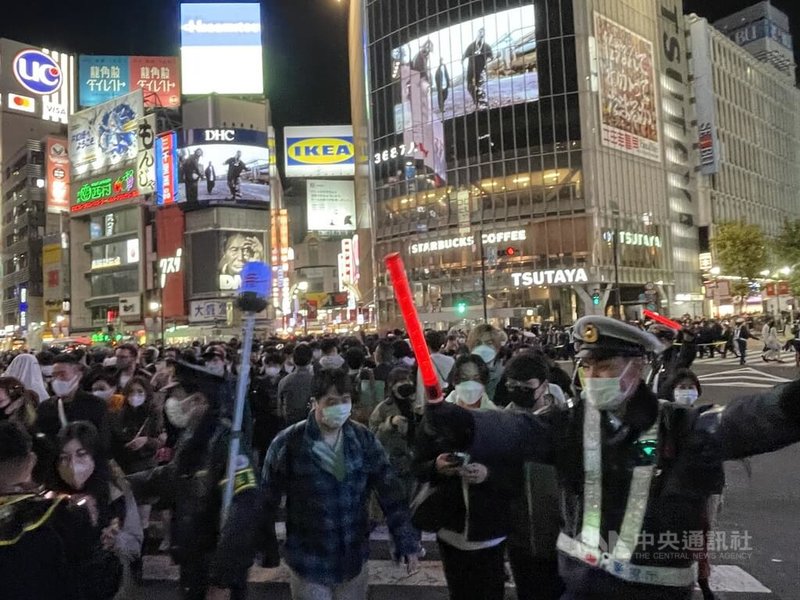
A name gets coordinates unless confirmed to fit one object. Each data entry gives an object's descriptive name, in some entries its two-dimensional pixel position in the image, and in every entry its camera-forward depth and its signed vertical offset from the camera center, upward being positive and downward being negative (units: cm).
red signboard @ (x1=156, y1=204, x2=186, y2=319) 5775 +657
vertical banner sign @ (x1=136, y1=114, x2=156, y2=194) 5872 +1547
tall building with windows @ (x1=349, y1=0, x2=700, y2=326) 5050 +1330
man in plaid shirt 345 -89
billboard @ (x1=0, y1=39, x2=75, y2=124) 10506 +4144
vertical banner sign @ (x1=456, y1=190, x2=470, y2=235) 5341 +861
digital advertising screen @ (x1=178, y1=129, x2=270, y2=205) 5672 +1430
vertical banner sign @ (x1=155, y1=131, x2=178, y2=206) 5647 +1429
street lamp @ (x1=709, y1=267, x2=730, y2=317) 5616 +324
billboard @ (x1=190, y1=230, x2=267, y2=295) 5700 +651
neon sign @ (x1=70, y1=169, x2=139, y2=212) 6131 +1378
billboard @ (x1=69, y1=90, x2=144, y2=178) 6191 +1930
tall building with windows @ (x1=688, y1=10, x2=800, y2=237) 6378 +1913
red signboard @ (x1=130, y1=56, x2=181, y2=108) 8844 +3443
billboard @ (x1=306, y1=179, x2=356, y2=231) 9506 +1764
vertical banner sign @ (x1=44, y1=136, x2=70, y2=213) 6844 +1709
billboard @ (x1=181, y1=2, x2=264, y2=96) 6650 +2843
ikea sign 9575 +2543
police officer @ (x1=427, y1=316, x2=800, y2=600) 223 -57
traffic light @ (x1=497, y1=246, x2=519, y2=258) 5088 +512
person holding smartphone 358 -113
